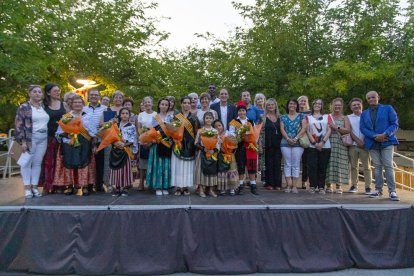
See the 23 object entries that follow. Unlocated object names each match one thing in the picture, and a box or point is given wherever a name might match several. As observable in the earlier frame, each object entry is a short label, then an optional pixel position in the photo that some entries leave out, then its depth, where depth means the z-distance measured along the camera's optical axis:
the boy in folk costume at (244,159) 6.12
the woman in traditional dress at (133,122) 6.28
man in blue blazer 5.86
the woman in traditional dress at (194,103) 6.41
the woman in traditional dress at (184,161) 5.81
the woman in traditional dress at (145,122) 6.20
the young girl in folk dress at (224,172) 5.84
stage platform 4.39
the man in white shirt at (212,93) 7.46
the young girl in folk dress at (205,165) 5.73
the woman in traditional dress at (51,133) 5.81
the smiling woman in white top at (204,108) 6.31
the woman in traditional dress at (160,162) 5.80
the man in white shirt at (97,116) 6.11
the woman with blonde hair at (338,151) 6.27
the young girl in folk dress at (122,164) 5.71
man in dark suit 6.60
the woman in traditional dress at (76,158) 5.67
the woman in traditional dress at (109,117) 6.12
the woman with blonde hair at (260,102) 6.77
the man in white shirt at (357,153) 6.32
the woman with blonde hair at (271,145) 6.41
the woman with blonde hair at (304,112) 6.52
